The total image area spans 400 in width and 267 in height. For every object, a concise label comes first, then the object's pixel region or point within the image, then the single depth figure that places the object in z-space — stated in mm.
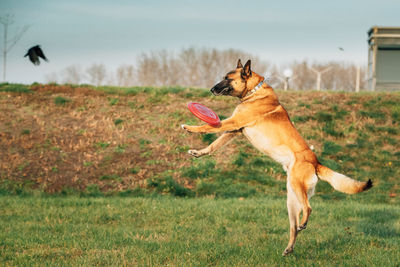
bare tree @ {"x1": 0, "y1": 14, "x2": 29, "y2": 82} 22538
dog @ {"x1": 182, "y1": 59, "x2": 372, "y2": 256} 5191
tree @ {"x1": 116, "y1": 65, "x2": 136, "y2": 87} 53250
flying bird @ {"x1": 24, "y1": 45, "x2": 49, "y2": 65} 15344
